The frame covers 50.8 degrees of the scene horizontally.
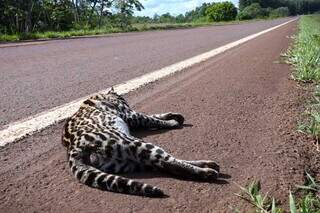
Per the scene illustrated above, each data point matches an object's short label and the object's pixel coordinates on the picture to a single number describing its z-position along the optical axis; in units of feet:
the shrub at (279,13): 299.51
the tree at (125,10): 101.32
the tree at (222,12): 220.90
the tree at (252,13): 243.09
